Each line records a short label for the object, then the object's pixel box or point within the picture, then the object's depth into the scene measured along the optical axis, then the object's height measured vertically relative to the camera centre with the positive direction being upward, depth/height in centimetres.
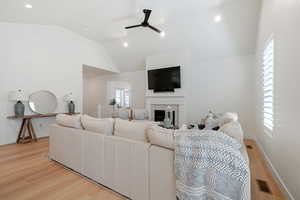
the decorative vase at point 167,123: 294 -51
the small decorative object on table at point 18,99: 352 +0
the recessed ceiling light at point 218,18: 330 +191
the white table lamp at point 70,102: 458 -11
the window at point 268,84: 221 +24
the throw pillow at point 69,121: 220 -36
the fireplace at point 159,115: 502 -59
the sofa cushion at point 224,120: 202 -32
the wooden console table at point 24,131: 371 -86
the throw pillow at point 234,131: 132 -31
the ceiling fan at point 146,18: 290 +179
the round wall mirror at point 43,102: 408 -9
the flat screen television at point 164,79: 466 +67
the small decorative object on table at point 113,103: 610 -19
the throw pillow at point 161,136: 132 -37
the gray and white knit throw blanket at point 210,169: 102 -53
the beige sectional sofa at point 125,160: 134 -71
